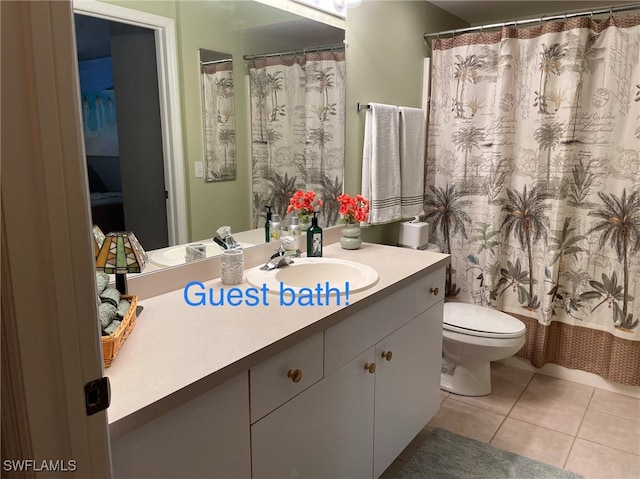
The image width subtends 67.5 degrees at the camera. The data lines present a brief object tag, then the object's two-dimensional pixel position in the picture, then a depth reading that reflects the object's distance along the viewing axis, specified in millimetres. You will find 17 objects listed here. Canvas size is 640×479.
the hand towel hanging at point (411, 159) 2605
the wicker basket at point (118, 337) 1031
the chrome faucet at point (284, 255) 1833
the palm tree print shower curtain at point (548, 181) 2430
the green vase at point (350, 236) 2221
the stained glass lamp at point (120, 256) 1276
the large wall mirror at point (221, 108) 1605
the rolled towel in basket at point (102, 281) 1229
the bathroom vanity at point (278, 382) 970
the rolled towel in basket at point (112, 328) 1062
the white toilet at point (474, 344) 2396
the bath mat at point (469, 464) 1972
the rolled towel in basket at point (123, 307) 1188
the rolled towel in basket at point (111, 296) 1182
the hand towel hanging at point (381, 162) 2416
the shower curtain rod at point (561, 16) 2297
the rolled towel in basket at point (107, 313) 1085
